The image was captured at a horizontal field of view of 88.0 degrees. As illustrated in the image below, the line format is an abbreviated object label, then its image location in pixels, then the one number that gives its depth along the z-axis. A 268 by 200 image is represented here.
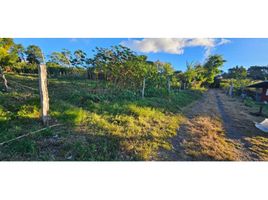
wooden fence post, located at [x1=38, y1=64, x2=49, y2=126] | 2.60
